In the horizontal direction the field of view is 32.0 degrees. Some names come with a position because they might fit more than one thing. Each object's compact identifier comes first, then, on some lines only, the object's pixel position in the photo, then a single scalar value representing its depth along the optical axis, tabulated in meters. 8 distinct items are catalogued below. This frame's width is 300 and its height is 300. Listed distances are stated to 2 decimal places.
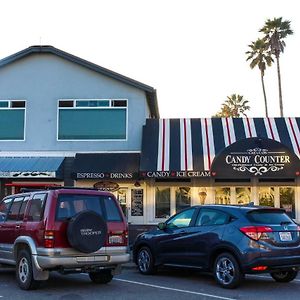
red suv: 9.33
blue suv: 9.79
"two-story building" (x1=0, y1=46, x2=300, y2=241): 19.05
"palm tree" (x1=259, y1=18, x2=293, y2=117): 43.69
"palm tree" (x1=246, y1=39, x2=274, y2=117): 47.03
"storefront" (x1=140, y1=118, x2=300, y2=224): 18.34
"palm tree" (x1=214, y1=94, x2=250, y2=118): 65.25
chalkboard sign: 20.53
